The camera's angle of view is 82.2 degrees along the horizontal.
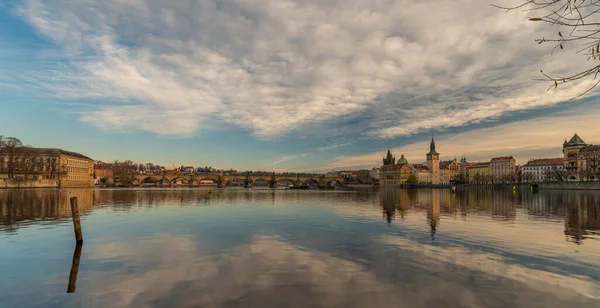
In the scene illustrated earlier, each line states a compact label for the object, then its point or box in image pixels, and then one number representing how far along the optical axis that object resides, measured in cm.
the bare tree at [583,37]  554
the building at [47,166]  11541
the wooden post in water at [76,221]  2008
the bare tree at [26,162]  11678
